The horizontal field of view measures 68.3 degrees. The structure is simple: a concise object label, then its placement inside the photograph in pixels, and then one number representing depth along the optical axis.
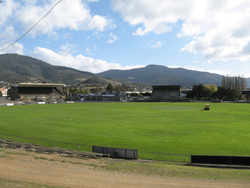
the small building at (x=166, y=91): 155.61
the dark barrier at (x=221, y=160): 14.53
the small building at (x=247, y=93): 149.20
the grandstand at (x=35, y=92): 141.50
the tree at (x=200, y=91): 146.12
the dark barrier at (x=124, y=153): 16.52
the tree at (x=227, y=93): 135.50
